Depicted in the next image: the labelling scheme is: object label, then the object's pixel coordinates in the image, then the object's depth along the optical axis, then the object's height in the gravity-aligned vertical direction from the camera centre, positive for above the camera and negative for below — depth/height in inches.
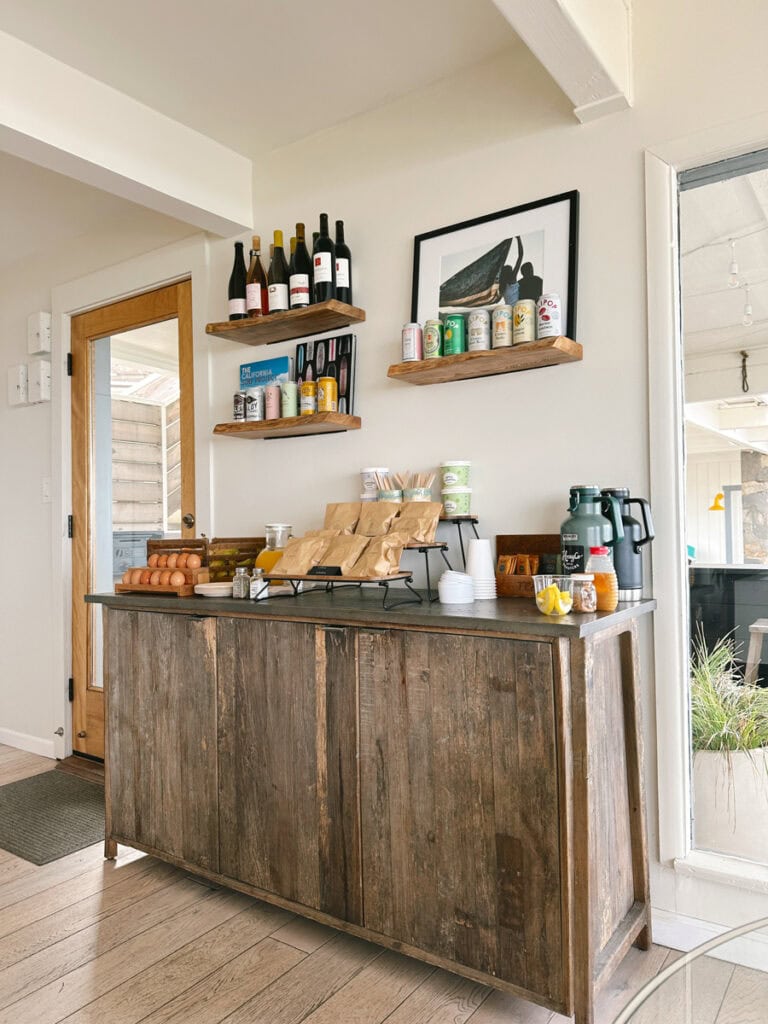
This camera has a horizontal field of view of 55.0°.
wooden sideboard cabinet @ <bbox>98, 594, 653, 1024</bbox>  62.6 -25.6
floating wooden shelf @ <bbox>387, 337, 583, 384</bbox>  80.7 +17.9
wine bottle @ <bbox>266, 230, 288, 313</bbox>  105.0 +35.0
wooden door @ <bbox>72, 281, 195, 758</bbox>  137.0 +5.6
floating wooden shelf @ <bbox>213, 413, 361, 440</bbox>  99.6 +13.2
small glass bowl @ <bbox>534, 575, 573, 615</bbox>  67.1 -7.3
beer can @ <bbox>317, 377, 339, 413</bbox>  100.7 +17.1
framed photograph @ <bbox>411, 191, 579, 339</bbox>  85.0 +31.3
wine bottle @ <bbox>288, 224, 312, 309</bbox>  103.0 +34.2
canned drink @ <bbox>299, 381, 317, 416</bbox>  102.8 +17.1
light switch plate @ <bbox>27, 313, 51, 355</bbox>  149.1 +38.7
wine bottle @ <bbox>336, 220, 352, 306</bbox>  101.9 +34.5
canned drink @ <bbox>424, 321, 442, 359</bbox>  89.8 +21.8
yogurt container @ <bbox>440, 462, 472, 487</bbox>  90.5 +5.3
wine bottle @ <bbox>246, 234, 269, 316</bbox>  108.0 +34.3
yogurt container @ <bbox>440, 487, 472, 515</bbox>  89.9 +2.0
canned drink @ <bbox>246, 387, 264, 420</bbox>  108.7 +17.3
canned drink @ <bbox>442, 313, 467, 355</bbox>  88.1 +21.7
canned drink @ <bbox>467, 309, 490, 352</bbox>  85.3 +21.5
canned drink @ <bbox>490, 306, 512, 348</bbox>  84.1 +21.5
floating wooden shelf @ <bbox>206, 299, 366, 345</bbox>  100.0 +28.0
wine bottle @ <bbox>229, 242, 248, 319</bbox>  112.6 +37.1
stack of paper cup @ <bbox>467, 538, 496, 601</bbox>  83.0 -5.8
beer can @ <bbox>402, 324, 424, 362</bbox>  92.0 +21.8
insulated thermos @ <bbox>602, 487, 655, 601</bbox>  76.1 -4.1
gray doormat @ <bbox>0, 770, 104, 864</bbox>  104.8 -45.9
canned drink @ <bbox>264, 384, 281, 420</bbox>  107.6 +17.3
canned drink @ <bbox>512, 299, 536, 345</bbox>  82.7 +21.7
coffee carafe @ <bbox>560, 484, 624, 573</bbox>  74.7 -1.1
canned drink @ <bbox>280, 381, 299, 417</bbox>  106.1 +17.5
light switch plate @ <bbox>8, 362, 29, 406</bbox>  153.6 +28.9
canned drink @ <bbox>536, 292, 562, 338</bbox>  81.4 +22.1
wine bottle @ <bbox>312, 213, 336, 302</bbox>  100.8 +33.9
